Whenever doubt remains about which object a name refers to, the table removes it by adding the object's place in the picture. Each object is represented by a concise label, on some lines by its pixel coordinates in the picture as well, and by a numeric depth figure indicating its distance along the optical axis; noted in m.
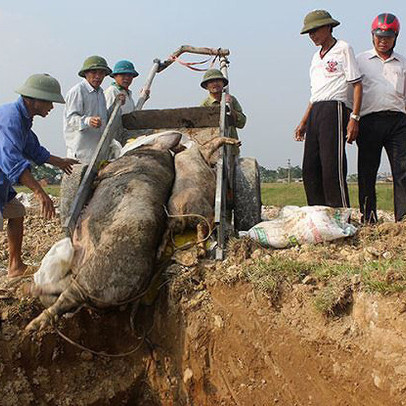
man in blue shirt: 4.25
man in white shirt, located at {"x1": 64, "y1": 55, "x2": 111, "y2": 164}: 5.81
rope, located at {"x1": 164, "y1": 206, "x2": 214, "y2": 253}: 4.12
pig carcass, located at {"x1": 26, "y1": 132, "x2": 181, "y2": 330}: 3.63
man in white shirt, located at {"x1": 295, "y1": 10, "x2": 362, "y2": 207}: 5.20
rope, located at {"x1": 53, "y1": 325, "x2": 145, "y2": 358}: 3.72
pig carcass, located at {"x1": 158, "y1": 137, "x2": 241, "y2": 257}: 4.18
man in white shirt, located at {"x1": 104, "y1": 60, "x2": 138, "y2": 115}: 6.54
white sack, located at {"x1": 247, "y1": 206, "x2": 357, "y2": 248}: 4.39
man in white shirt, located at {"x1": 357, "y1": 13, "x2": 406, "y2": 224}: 5.25
